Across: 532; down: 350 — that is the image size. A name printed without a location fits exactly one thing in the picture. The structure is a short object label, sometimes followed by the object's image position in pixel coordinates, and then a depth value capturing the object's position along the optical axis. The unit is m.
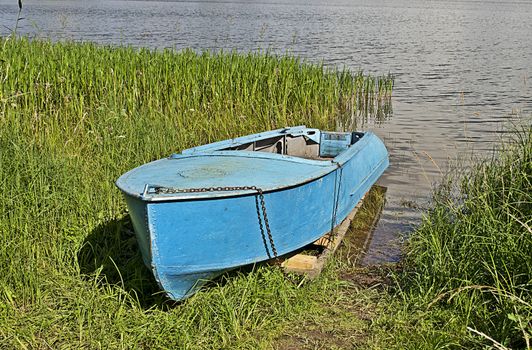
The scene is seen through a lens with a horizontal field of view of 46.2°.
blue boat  3.92
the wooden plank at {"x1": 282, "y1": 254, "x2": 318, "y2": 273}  4.81
